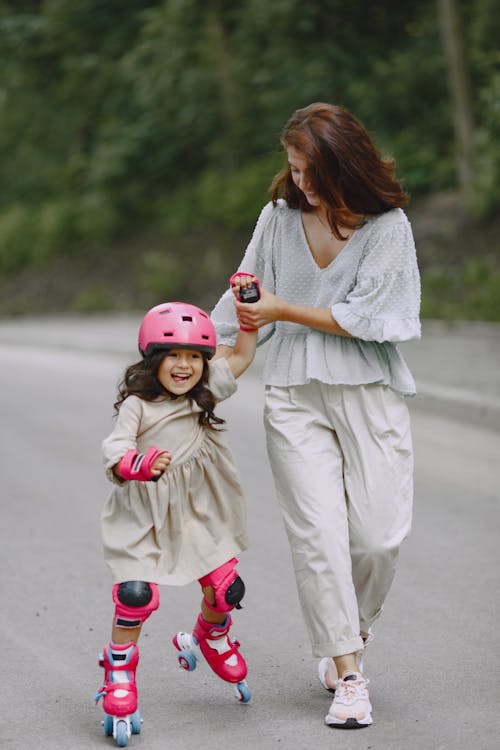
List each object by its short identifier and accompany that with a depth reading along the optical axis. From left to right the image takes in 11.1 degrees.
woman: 8.05
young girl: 7.78
